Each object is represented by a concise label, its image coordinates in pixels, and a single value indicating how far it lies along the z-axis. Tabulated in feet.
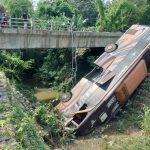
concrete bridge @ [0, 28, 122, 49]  29.13
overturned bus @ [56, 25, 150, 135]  23.49
